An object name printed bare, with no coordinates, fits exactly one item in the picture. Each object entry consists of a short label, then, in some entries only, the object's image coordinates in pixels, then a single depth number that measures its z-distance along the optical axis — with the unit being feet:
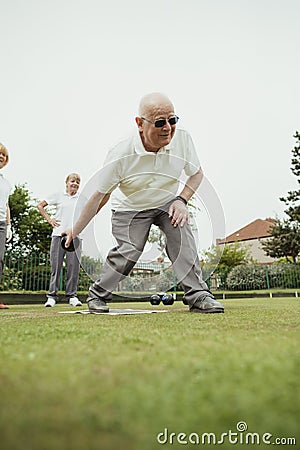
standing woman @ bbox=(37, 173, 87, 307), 19.61
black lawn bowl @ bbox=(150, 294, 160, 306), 20.08
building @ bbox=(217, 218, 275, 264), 170.40
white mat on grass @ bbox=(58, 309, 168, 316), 11.54
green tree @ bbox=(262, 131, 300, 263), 105.19
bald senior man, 11.23
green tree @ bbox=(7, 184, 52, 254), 58.08
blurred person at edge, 17.67
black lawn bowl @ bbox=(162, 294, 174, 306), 20.67
